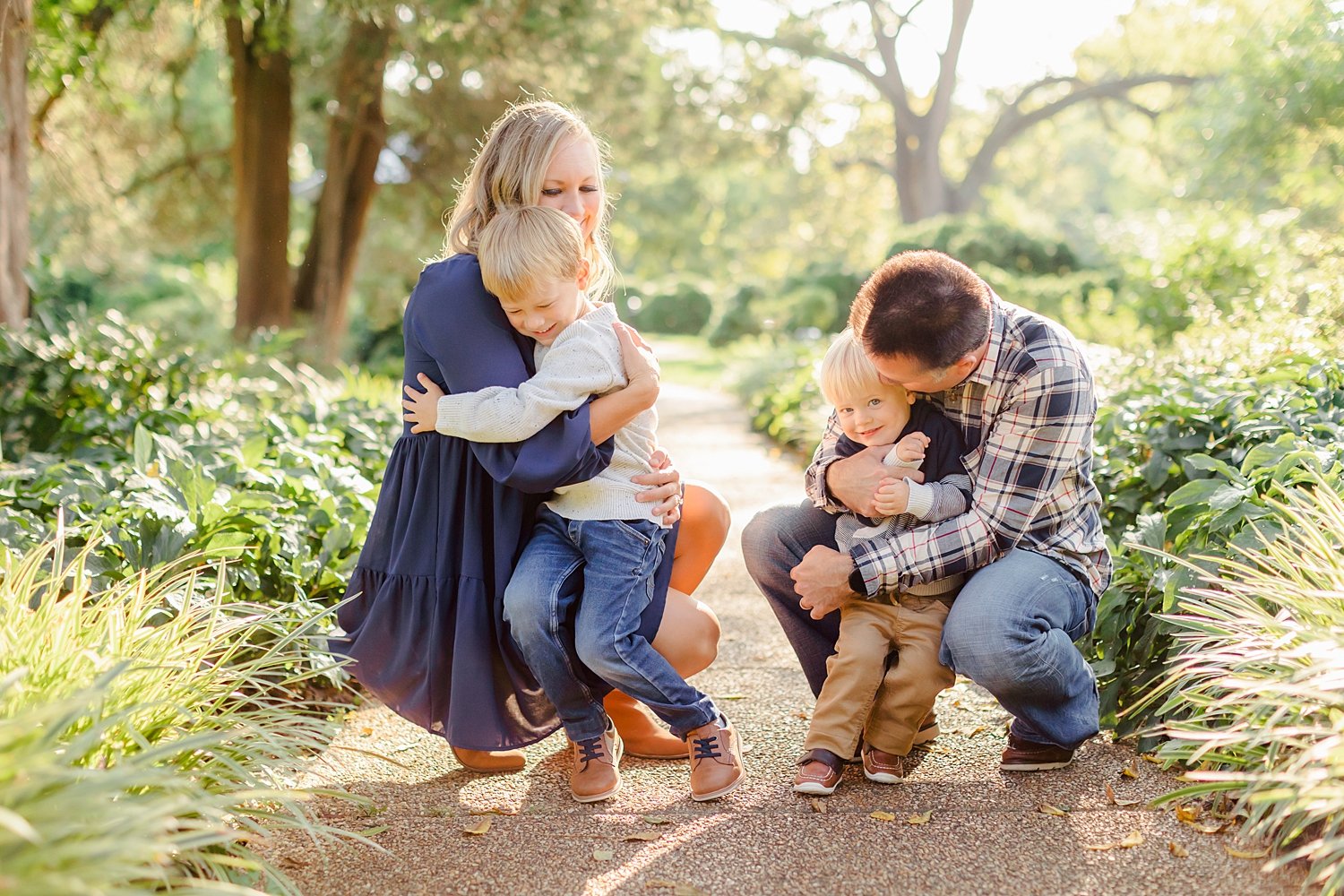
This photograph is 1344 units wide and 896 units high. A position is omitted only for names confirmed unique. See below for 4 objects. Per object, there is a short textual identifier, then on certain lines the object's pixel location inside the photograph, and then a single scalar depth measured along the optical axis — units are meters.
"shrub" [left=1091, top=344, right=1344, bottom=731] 2.80
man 2.46
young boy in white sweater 2.47
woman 2.54
